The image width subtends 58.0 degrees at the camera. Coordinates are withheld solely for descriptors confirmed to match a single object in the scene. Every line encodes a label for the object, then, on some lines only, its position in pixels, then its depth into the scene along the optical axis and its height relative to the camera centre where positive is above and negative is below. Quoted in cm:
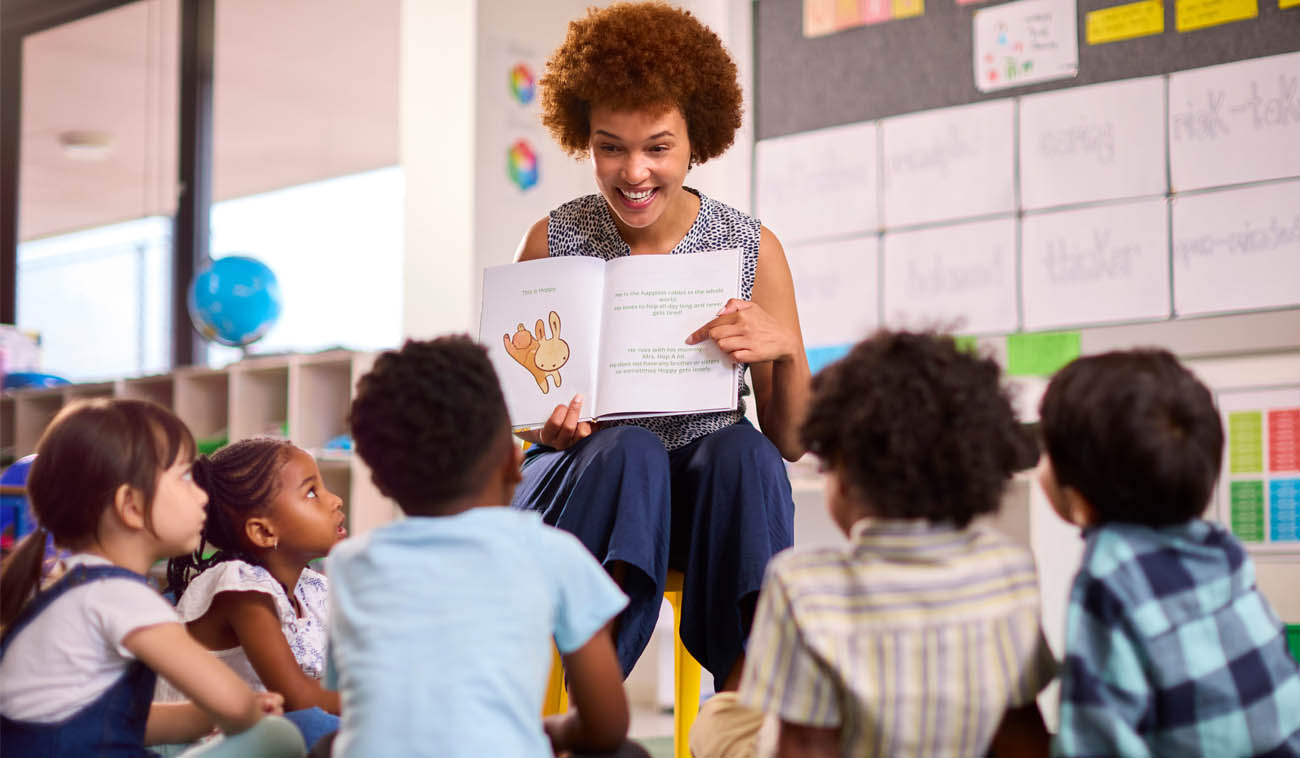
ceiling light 717 +158
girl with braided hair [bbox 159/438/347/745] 148 -22
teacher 146 +5
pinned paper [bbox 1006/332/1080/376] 272 +13
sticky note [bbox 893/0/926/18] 298 +102
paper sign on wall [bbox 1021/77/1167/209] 266 +61
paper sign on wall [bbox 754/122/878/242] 305 +59
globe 409 +35
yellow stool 161 -40
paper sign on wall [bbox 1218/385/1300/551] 247 -13
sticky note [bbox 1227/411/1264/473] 250 -7
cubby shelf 359 +0
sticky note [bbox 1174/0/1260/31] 255 +87
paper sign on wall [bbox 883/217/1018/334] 282 +32
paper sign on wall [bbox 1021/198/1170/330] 262 +33
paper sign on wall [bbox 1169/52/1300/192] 250 +62
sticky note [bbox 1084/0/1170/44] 266 +89
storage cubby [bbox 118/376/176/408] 434 +5
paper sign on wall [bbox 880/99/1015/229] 285 +60
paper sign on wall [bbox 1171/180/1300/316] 248 +34
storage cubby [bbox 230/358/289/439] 394 +1
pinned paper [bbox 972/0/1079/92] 277 +87
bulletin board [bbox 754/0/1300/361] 254 +59
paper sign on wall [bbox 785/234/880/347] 302 +30
